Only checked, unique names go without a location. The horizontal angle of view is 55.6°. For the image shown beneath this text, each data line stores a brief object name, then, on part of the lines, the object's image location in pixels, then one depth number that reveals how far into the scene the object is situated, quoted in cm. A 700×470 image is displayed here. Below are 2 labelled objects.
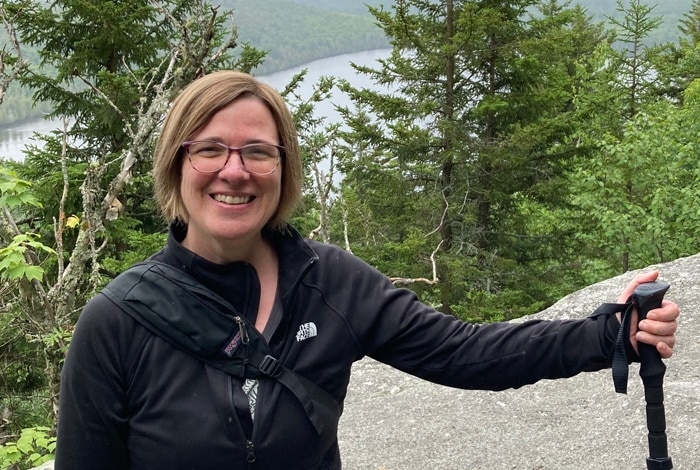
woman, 157
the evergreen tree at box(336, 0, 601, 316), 1377
